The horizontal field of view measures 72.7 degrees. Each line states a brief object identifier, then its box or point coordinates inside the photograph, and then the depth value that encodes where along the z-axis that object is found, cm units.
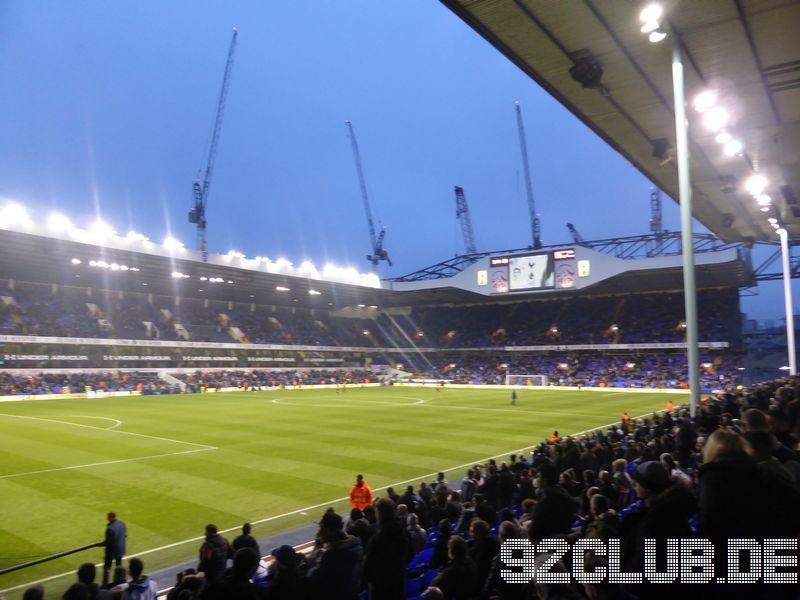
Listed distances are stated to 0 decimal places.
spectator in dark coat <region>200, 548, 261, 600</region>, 347
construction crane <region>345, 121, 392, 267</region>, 12658
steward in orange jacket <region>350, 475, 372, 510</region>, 1177
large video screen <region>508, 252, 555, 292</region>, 5888
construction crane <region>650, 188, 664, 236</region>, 9558
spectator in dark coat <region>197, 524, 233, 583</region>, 634
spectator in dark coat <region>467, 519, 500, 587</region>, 476
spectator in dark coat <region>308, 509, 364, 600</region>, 397
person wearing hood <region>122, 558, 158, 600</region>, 650
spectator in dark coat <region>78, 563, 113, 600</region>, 604
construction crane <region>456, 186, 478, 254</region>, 12719
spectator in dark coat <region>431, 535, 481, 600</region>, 422
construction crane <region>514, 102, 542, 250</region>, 11115
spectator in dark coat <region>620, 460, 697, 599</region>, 320
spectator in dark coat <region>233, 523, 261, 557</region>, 655
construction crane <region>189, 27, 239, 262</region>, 8701
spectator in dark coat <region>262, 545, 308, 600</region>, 390
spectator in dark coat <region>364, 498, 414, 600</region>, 421
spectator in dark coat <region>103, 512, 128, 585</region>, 929
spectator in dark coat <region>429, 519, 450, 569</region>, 633
